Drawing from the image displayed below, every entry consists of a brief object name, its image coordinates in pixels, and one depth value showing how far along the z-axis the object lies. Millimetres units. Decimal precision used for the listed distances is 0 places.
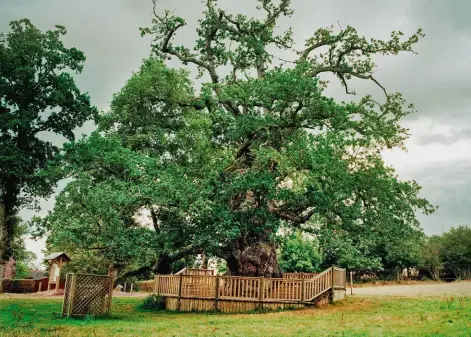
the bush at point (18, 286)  36156
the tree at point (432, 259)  55875
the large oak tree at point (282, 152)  18531
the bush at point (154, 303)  22797
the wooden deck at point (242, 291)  20078
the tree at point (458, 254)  59062
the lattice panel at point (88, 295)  16842
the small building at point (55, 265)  36000
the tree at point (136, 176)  17594
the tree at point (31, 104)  26031
